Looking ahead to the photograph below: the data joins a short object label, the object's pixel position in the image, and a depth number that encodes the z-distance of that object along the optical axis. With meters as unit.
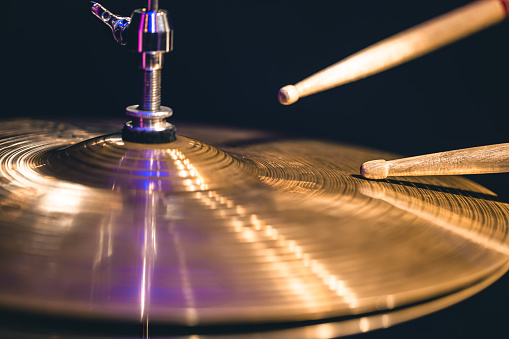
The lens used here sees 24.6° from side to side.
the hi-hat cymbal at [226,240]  0.48
